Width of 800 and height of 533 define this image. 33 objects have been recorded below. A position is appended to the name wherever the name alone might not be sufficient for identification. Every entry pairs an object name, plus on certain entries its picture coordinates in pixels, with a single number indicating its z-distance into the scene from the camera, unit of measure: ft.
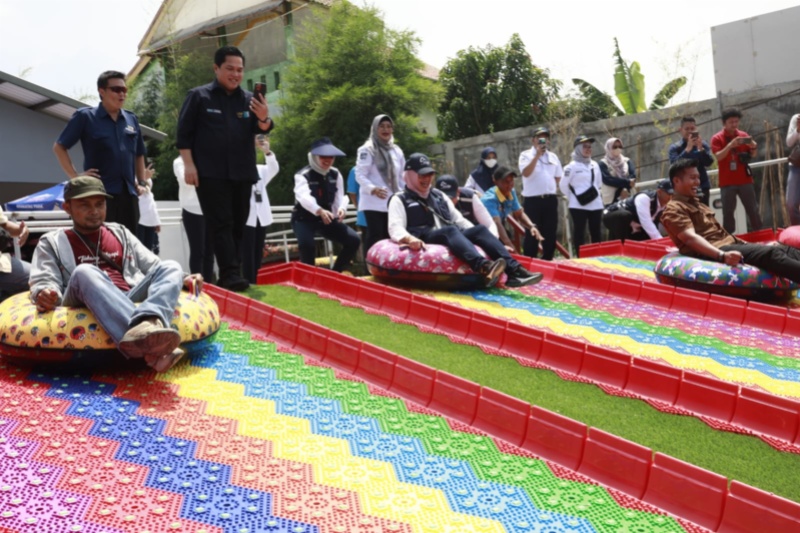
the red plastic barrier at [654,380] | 14.78
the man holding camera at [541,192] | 32.04
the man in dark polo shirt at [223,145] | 20.20
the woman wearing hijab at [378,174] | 26.43
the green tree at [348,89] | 62.23
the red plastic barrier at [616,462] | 11.19
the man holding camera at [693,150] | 31.94
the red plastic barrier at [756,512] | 9.75
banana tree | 66.69
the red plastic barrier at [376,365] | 15.24
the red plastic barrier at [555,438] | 11.95
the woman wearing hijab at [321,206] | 25.61
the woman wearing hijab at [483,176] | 34.09
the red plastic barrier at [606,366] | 15.66
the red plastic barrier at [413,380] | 14.38
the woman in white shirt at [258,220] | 24.32
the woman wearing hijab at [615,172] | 35.78
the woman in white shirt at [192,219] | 25.20
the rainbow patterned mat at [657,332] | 16.47
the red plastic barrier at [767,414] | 13.14
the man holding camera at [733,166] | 31.65
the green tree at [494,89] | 75.10
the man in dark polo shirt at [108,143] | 19.39
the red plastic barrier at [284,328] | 17.66
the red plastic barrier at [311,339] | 16.88
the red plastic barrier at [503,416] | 12.74
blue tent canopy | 35.53
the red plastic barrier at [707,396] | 14.01
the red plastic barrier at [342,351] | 16.06
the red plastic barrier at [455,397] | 13.52
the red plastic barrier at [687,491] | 10.37
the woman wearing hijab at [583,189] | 33.17
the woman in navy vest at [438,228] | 23.62
